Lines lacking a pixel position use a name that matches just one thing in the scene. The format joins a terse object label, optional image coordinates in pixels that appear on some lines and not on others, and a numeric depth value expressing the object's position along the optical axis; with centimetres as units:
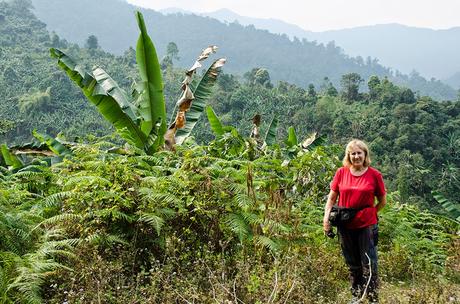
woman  382
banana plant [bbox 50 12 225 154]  738
